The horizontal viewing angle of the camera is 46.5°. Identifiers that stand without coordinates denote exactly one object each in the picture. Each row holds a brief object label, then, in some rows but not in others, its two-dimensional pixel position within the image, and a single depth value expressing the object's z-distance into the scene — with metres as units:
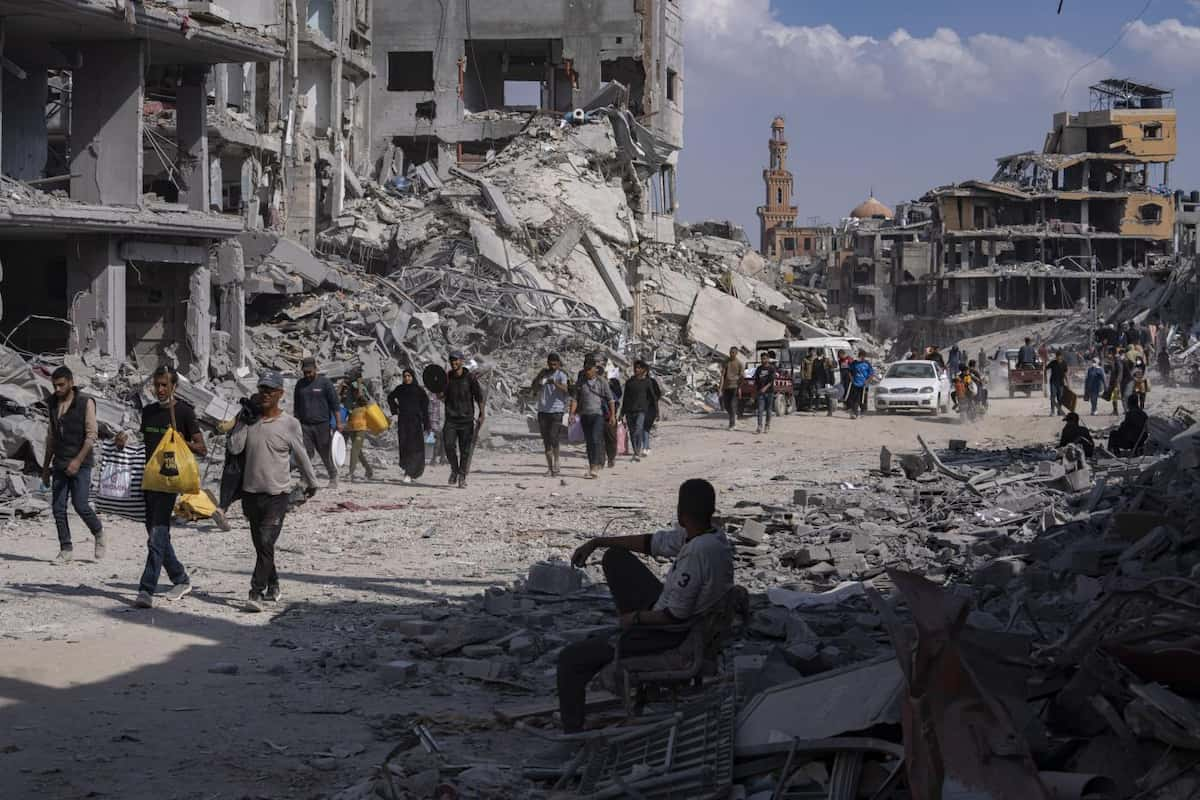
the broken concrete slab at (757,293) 49.19
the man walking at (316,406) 16.11
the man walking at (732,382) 26.33
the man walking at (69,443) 10.99
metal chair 6.24
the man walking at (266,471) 9.46
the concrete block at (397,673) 7.69
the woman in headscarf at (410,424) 17.69
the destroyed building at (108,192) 22.77
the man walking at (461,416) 17.06
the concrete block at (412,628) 8.70
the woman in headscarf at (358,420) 17.78
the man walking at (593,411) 18.97
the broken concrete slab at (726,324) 42.78
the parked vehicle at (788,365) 30.81
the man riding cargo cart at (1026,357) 38.31
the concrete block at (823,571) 10.99
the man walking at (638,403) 20.80
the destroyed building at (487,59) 52.97
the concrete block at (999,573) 9.80
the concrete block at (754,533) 12.23
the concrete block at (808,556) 11.30
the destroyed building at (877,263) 94.06
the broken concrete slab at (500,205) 37.19
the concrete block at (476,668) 7.81
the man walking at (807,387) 32.72
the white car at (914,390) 31.98
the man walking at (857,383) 31.58
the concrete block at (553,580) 9.98
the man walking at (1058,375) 28.98
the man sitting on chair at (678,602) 6.20
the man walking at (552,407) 18.47
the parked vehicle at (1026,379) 38.31
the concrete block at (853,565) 10.93
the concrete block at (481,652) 8.23
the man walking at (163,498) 9.68
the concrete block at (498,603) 9.37
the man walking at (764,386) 26.86
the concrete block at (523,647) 8.27
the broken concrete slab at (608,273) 39.19
